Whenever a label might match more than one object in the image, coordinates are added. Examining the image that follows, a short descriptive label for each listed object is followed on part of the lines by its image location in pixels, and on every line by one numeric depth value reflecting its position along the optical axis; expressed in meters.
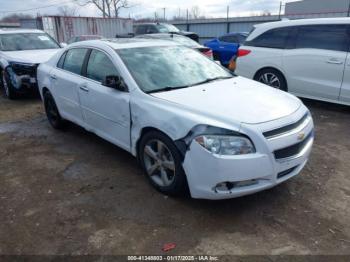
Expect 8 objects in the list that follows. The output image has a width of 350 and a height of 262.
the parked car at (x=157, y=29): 15.65
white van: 5.99
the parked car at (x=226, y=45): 11.86
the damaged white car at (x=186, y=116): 2.84
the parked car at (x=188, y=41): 9.39
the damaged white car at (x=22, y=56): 7.62
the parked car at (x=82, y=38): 14.56
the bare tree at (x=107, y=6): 44.58
